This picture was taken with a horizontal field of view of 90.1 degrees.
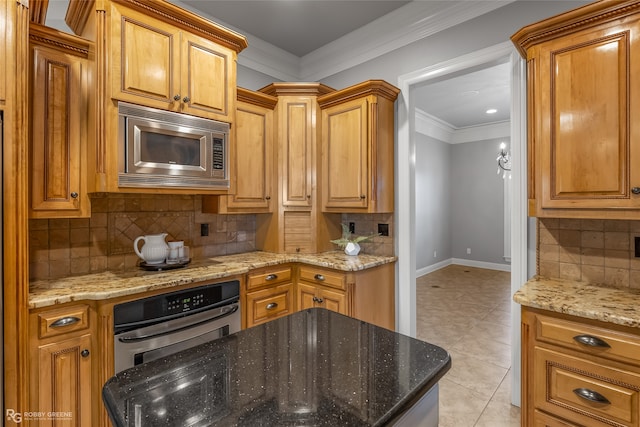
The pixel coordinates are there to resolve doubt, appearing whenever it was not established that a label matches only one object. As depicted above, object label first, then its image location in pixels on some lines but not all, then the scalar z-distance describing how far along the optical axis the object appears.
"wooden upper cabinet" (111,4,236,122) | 1.96
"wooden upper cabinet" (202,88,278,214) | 2.81
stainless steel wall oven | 1.84
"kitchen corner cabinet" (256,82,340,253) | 3.07
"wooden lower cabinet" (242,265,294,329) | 2.52
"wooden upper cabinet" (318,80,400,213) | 2.76
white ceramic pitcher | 2.30
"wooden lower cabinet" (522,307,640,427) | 1.40
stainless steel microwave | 1.99
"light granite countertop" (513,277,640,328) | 1.43
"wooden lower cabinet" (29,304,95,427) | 1.62
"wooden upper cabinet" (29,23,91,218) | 1.84
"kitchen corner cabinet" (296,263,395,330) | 2.57
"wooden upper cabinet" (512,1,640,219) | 1.58
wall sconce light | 3.88
